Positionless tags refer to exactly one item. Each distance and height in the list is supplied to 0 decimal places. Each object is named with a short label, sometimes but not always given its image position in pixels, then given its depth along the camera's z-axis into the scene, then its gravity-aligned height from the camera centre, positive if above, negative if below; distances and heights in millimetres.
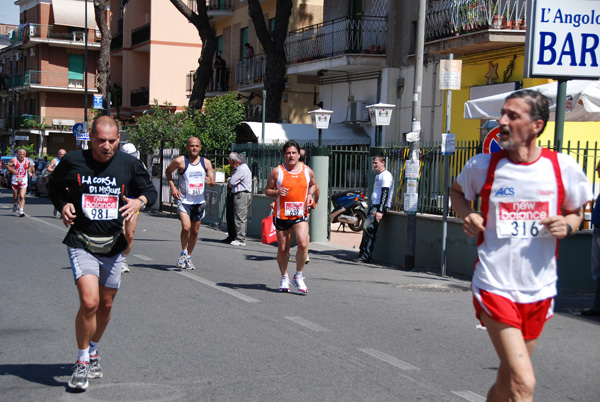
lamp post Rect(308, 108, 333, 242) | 16656 -643
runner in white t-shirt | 4230 -365
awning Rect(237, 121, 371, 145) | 27062 +530
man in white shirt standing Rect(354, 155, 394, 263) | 13898 -915
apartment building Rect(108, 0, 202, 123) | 47688 +5479
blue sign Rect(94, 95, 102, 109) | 35656 +1820
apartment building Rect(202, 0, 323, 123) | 32500 +4167
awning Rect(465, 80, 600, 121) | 12320 +860
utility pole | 13344 +471
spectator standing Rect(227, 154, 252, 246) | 17203 -1047
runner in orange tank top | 10016 -740
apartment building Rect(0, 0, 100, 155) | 65188 +5635
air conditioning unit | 27422 +1348
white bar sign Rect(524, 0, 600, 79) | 10898 +1620
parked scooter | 19469 -1443
